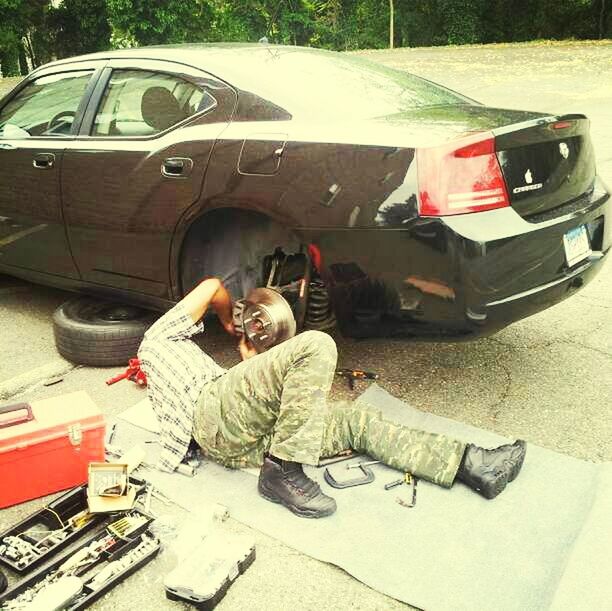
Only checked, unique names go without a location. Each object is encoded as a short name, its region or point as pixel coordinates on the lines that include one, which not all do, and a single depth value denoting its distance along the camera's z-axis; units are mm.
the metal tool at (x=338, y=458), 3000
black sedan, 2887
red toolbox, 2744
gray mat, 2295
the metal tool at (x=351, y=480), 2856
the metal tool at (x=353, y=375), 3637
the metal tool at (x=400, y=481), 2840
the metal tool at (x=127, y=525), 2535
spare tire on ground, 3896
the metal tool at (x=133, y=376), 3762
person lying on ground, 2645
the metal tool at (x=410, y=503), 2725
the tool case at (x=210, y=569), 2250
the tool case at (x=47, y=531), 2410
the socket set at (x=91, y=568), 2221
